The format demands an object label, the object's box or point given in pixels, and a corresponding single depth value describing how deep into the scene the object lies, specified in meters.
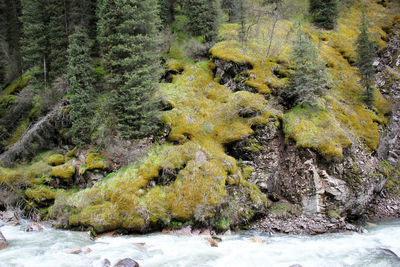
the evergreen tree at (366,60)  18.80
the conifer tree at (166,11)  25.69
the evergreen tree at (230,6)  27.31
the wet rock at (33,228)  11.48
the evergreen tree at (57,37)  21.14
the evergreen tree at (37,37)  21.47
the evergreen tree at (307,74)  15.41
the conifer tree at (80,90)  16.00
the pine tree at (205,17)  22.97
